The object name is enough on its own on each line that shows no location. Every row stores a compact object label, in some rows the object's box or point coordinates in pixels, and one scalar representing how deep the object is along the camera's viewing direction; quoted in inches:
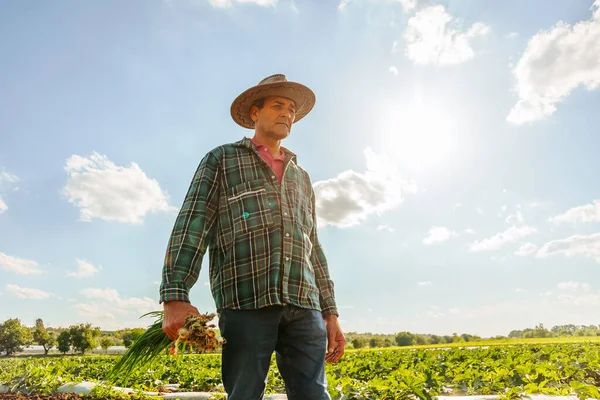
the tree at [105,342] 1477.6
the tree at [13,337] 1412.4
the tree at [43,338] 1552.7
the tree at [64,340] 1376.7
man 70.4
